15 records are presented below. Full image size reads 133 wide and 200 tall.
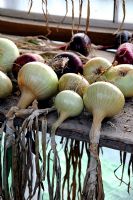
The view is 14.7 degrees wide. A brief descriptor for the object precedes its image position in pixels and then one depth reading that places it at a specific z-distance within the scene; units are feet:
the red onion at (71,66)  3.99
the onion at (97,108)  3.33
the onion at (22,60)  4.02
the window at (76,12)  6.72
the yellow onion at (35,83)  3.66
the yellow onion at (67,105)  3.48
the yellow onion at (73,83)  3.68
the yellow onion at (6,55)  4.11
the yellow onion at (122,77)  3.77
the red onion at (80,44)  4.88
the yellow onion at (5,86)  3.76
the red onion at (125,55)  4.20
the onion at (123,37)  5.21
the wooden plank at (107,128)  3.31
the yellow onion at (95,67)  3.93
